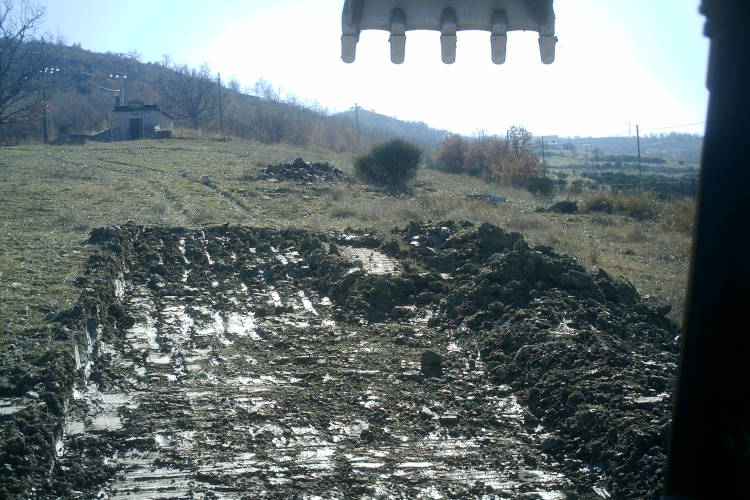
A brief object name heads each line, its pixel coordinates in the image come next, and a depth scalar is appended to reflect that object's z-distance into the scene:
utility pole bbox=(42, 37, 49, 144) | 40.30
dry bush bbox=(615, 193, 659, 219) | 21.30
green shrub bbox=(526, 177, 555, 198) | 29.20
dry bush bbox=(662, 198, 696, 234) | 18.53
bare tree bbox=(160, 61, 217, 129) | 58.44
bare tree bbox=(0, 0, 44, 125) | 18.30
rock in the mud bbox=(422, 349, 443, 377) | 6.83
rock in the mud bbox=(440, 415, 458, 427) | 5.58
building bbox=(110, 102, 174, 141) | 41.81
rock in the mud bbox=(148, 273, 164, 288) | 9.51
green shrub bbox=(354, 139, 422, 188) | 25.38
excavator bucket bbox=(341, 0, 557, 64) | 6.48
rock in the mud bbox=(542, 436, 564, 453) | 5.14
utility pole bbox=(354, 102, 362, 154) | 47.84
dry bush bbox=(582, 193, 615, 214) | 21.77
